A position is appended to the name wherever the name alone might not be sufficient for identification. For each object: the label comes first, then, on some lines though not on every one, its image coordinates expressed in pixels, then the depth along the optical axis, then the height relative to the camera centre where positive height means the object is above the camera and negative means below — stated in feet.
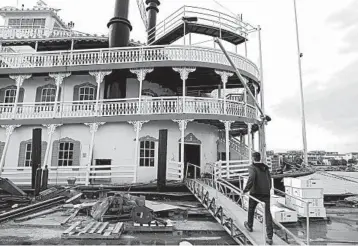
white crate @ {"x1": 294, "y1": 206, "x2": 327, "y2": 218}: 34.47 -6.09
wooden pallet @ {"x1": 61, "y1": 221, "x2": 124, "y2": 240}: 23.44 -6.10
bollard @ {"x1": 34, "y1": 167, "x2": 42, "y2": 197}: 41.29 -3.11
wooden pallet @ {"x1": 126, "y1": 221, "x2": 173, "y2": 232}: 26.30 -6.28
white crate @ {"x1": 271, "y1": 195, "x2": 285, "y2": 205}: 36.57 -4.78
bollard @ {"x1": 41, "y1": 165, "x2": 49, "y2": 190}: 44.28 -2.70
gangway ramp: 19.74 -4.89
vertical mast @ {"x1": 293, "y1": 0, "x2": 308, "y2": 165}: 60.90 +10.89
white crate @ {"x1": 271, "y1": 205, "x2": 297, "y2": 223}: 31.94 -5.95
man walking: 19.70 -1.39
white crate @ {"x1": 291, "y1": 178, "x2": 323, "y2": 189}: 34.45 -2.52
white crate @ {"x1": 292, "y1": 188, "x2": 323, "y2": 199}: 34.24 -3.62
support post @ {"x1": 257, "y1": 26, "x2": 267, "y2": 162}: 62.82 +19.19
